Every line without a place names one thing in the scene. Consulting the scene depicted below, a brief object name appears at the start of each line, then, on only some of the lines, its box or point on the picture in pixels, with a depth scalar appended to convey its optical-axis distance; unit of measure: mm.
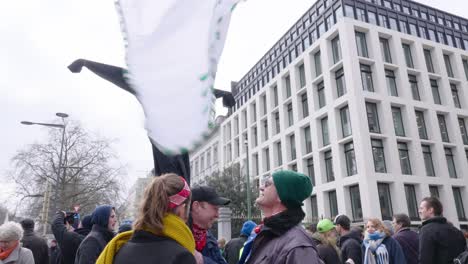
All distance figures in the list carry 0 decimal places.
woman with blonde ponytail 1909
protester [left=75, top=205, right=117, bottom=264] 3531
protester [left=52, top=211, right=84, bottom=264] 4559
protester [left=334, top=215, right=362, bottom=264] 5386
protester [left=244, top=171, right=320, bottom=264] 2015
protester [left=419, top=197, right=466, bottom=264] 4594
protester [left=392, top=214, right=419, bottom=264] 5492
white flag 1877
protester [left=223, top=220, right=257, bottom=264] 6148
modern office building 27422
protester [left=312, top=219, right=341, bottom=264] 4500
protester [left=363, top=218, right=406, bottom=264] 4742
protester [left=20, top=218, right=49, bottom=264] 5289
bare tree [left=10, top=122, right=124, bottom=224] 28828
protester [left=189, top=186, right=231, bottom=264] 2967
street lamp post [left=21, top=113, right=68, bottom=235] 16875
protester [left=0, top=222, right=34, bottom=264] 3982
